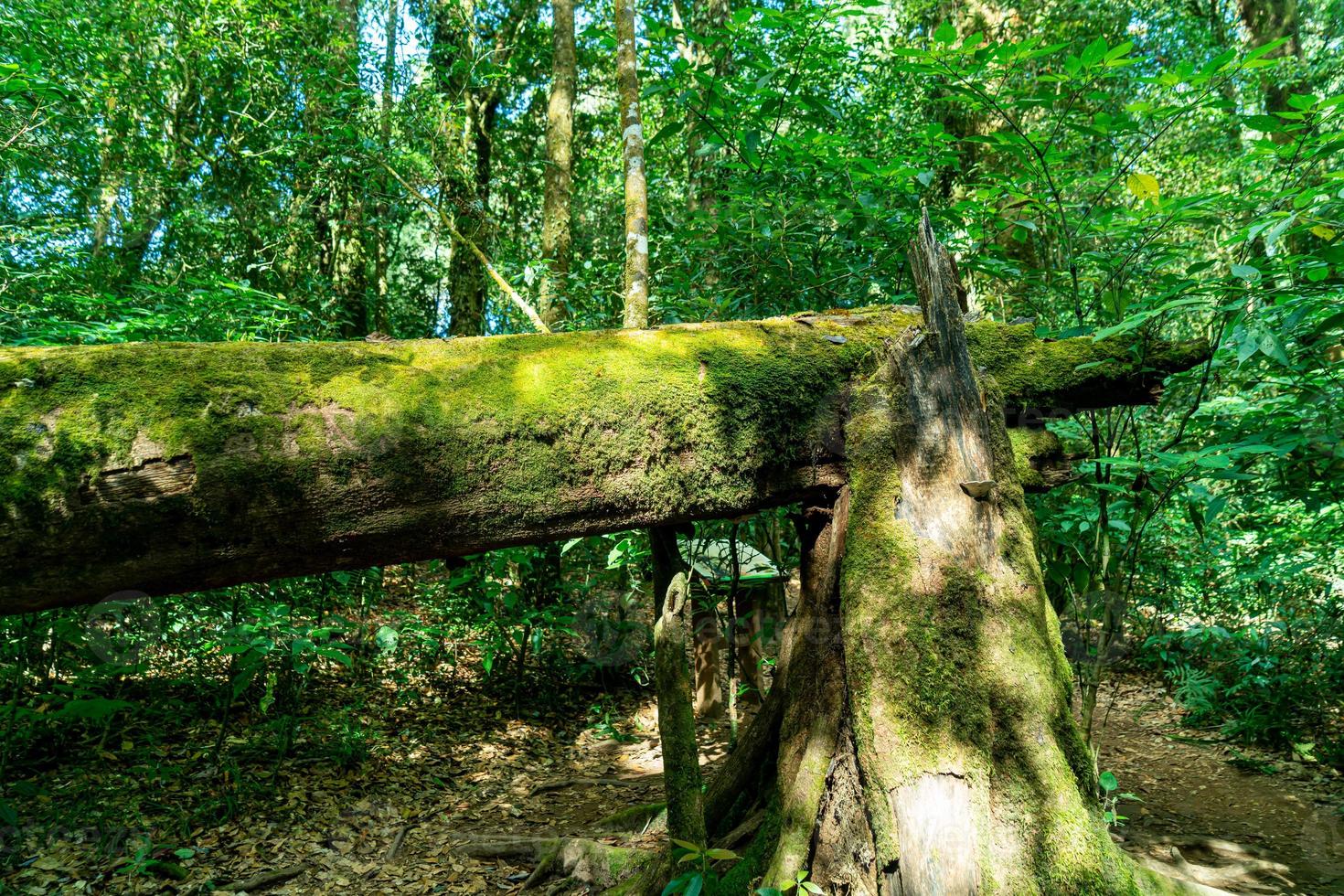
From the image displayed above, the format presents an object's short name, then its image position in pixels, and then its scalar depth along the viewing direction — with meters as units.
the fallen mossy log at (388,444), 1.78
